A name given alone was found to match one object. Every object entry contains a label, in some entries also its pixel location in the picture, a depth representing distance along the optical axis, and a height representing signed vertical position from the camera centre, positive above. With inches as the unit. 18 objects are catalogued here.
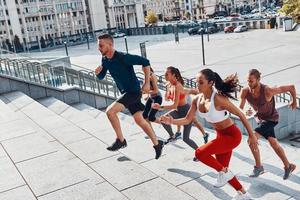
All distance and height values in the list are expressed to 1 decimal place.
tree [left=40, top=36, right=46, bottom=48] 3383.6 -205.0
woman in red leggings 177.2 -53.5
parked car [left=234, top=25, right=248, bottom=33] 2345.0 -183.6
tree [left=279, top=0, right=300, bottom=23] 1390.3 -59.4
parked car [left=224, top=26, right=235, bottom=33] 2426.2 -184.4
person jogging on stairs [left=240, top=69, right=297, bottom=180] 215.6 -62.9
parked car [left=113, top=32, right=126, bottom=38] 3294.5 -200.4
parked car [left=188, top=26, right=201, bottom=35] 2601.1 -184.2
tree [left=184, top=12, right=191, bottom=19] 4961.1 -145.2
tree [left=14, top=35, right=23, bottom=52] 3356.3 -195.8
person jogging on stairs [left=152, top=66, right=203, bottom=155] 243.0 -58.7
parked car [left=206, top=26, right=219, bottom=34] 2513.0 -182.6
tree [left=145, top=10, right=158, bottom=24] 4155.5 -114.9
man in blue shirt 222.7 -42.3
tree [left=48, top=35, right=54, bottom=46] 3528.5 -196.4
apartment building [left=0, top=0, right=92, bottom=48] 3462.1 +0.2
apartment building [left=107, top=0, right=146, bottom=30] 4244.6 -38.4
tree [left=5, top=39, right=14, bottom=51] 3307.1 -190.6
